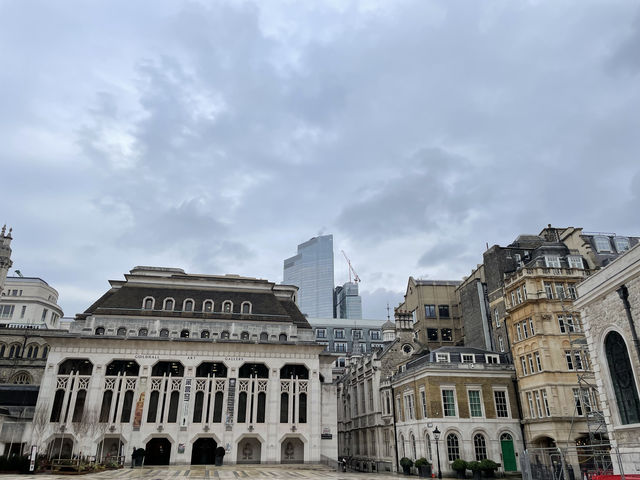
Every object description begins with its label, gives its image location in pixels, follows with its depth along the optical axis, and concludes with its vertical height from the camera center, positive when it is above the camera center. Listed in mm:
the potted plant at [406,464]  41953 -2576
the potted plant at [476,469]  36750 -2646
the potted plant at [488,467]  37031 -2509
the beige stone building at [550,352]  37938 +6502
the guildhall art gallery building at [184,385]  46250 +5046
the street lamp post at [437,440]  36281 -469
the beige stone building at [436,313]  63656 +15999
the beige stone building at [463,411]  40031 +1930
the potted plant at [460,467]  37344 -2524
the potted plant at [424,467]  39125 -2624
